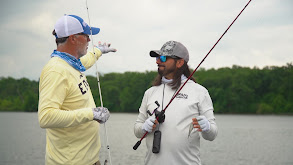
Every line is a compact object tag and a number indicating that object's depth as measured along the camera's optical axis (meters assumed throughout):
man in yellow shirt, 2.97
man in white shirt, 3.39
